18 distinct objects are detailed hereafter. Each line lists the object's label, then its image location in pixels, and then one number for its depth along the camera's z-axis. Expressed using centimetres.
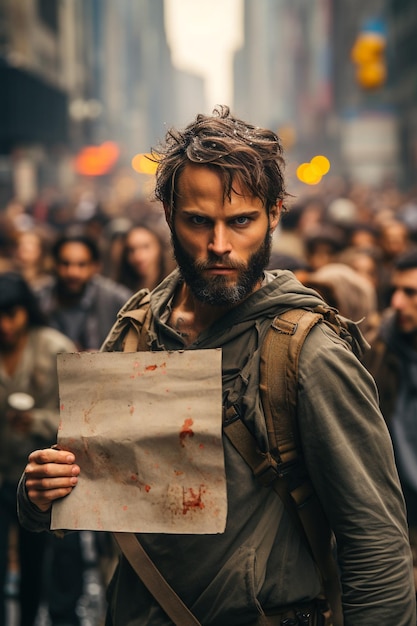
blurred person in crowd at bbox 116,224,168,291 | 884
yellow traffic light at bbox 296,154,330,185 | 3975
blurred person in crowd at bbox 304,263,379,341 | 583
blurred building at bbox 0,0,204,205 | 2544
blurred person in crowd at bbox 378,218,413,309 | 1109
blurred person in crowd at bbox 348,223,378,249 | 1102
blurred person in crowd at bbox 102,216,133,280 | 919
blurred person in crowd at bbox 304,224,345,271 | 903
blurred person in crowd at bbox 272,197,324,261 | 1073
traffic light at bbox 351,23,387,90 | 2677
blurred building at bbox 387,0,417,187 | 6184
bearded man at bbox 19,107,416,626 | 260
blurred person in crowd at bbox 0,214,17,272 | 1064
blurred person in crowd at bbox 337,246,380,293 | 853
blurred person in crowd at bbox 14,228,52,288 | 1113
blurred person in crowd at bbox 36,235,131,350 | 752
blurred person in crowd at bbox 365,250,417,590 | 517
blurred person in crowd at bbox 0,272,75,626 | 592
